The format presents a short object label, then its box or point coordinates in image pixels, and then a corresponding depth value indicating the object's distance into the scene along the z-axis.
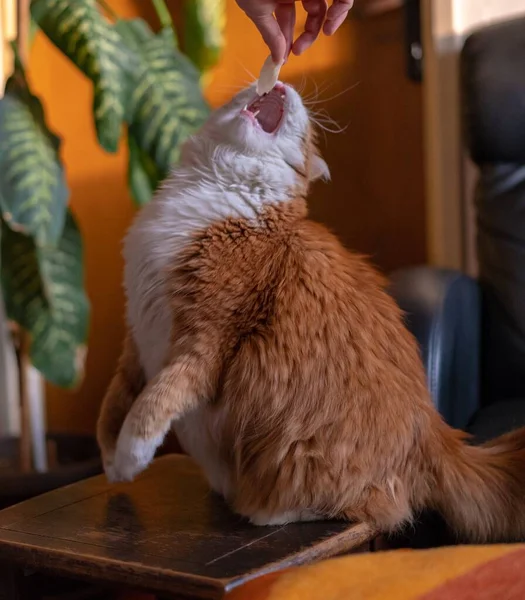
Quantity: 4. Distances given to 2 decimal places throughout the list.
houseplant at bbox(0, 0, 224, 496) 1.33
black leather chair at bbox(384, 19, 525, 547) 1.24
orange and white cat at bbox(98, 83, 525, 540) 0.82
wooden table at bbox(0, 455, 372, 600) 0.73
